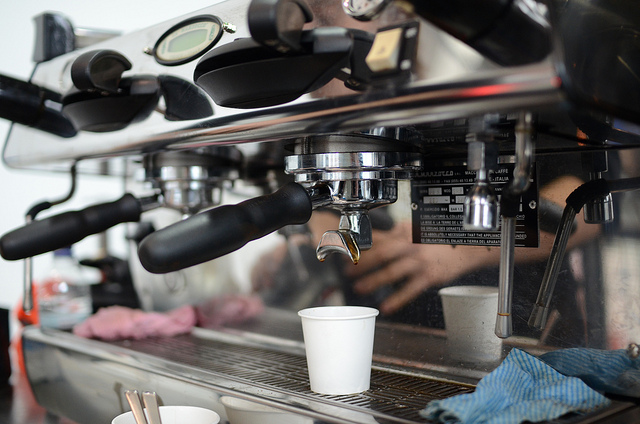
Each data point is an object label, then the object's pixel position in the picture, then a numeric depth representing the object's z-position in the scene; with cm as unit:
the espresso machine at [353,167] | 40
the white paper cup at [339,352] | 57
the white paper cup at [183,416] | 55
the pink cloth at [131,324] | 88
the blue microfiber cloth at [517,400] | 45
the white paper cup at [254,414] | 52
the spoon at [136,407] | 53
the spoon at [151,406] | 53
